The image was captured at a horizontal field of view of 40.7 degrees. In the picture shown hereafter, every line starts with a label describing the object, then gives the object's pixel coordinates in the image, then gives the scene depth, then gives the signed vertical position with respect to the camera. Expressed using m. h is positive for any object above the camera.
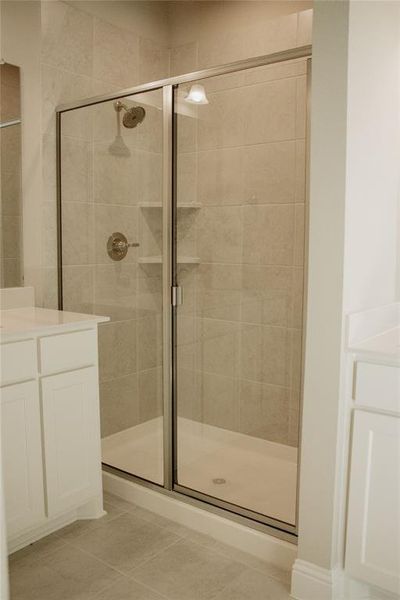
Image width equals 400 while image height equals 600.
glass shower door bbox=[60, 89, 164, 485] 2.56 -0.12
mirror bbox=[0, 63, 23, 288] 2.54 +0.31
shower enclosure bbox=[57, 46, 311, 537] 2.32 -0.15
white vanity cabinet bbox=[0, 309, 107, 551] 1.95 -0.71
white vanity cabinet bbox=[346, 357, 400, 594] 1.65 -0.74
